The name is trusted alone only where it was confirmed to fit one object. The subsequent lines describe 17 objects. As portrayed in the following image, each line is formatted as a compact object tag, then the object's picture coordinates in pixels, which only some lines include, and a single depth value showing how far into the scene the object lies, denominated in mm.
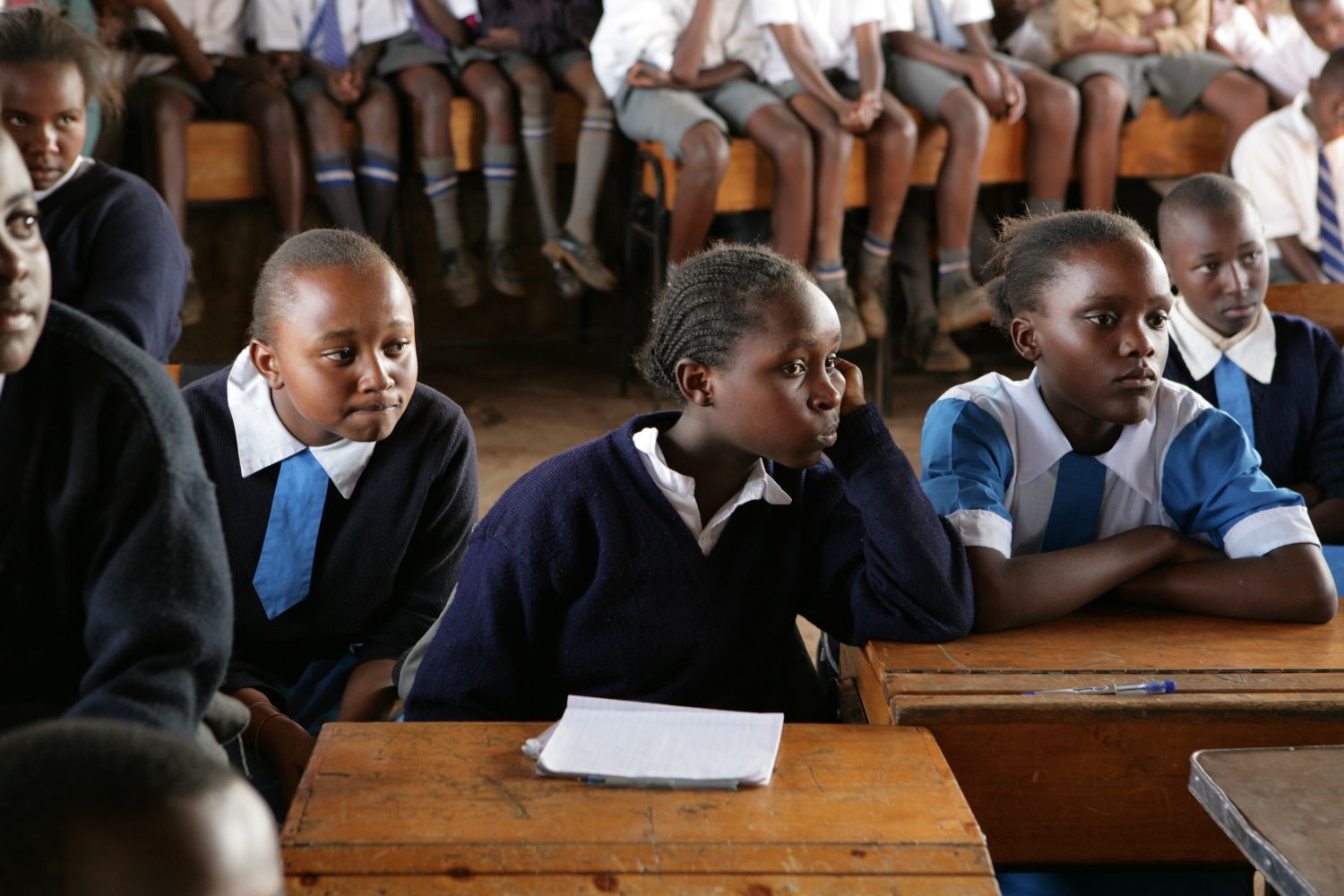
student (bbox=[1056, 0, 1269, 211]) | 4297
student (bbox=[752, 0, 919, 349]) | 4047
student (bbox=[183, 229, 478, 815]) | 1732
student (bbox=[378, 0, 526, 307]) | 4270
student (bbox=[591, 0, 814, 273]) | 3916
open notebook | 1175
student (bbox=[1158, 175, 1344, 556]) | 2238
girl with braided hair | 1501
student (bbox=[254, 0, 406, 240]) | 4129
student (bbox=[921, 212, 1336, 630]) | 1622
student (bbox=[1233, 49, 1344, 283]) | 3828
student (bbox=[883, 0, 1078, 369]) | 4168
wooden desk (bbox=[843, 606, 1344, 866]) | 1366
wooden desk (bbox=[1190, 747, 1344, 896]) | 1016
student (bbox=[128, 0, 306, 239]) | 3893
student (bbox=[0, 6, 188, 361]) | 2162
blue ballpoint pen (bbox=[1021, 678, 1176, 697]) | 1384
